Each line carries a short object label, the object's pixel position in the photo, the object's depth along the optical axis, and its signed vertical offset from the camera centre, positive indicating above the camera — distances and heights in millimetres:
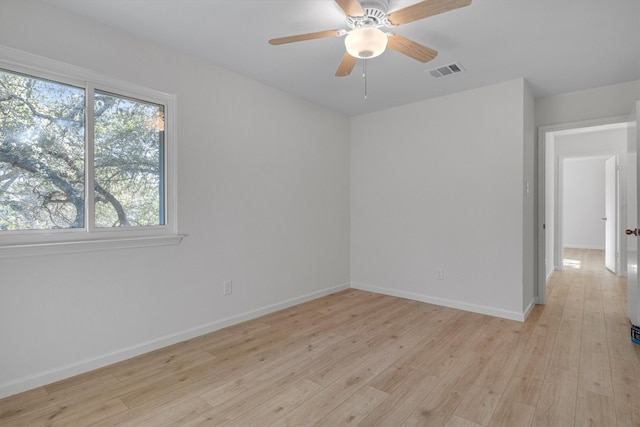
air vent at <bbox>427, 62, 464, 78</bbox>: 3023 +1348
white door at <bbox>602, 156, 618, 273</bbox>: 5449 -39
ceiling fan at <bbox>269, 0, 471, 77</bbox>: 1751 +1094
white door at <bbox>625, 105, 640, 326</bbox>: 2977 -103
